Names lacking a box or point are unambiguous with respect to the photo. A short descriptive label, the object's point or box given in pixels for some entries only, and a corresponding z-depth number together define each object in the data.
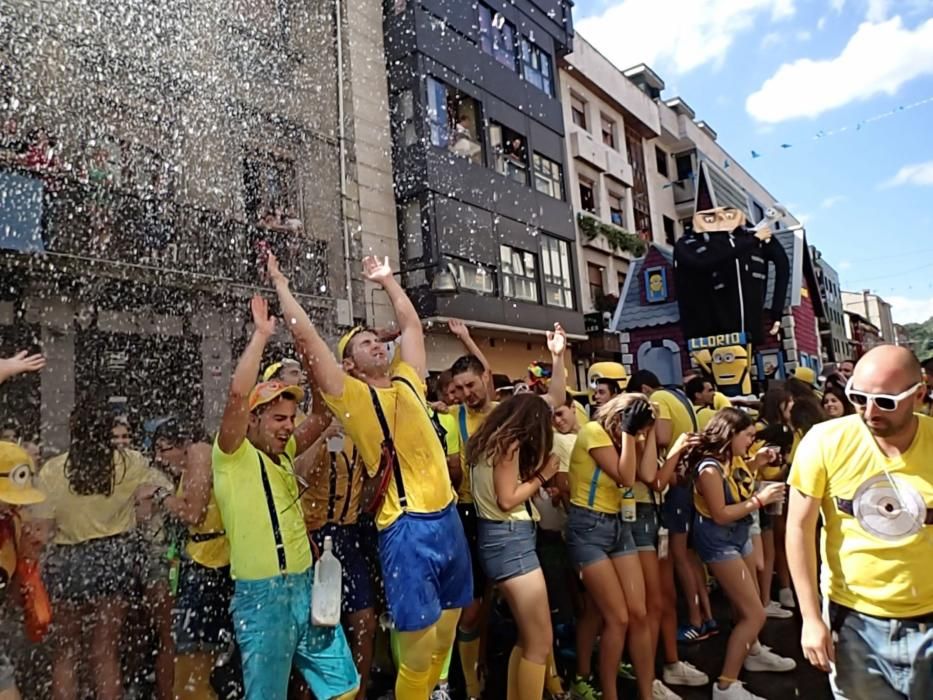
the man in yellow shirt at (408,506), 2.79
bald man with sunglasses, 2.39
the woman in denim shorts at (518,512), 3.25
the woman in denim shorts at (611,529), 3.71
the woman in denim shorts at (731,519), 3.94
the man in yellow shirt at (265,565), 2.72
